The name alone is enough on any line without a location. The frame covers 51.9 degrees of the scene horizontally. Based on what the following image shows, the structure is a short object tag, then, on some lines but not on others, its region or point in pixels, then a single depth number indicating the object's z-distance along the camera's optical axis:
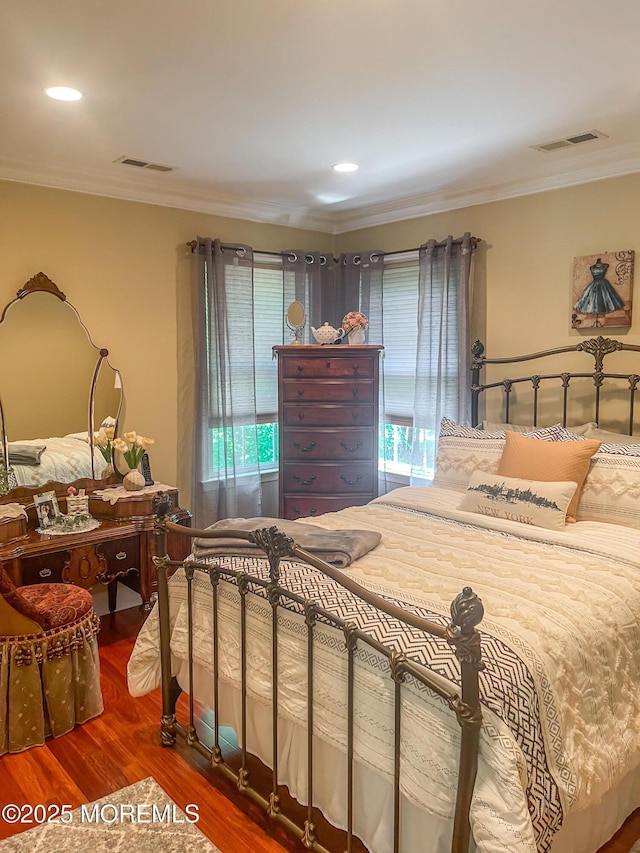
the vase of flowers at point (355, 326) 4.43
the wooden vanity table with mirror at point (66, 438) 3.44
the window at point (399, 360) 4.62
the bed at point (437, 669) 1.53
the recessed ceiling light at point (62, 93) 2.63
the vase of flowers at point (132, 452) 3.80
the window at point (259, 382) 4.58
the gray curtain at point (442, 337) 4.20
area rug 2.03
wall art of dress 3.54
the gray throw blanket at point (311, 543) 2.35
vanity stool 2.53
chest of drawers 4.37
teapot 4.47
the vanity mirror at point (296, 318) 4.75
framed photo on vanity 3.45
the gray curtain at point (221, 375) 4.40
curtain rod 4.18
